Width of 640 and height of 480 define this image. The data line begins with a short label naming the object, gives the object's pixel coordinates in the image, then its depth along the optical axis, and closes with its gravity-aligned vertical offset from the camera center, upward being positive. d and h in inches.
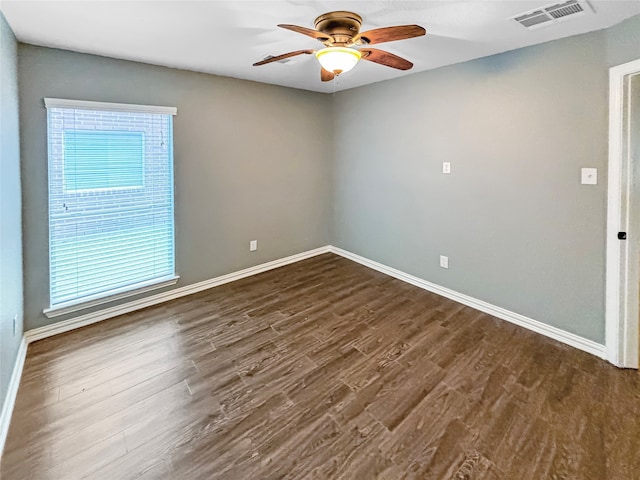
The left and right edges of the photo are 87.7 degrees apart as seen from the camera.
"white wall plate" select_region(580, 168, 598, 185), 95.6 +14.4
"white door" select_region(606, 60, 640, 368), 87.9 +1.5
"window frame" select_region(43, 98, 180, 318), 108.3 -20.0
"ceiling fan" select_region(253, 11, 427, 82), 72.7 +42.7
